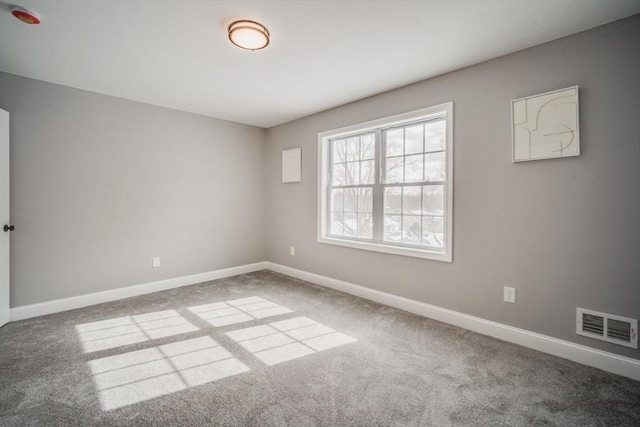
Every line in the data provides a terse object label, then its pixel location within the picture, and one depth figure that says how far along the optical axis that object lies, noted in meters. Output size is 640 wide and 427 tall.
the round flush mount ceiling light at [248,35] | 2.16
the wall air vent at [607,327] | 2.04
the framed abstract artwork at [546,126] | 2.23
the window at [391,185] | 3.11
